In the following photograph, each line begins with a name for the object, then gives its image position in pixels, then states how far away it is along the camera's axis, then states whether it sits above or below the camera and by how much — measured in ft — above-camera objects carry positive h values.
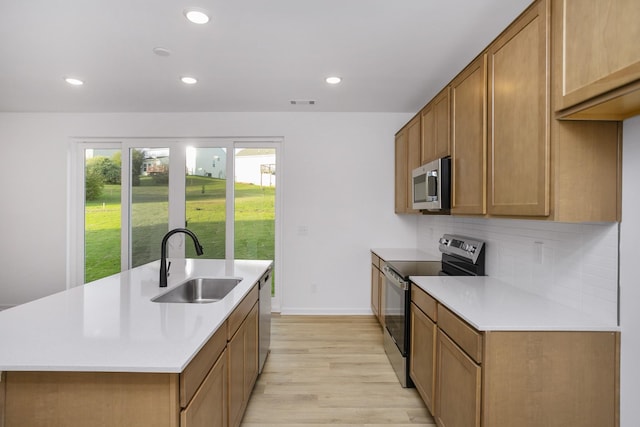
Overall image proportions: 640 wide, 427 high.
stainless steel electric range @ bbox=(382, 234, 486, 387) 8.05 -1.64
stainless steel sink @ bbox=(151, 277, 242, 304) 7.70 -1.79
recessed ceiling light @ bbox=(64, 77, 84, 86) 10.28 +4.16
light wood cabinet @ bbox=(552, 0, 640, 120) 3.39 +1.83
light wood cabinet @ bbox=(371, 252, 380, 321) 12.36 -2.75
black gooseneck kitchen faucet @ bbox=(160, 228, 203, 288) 6.77 -1.17
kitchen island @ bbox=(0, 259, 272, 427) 3.60 -1.64
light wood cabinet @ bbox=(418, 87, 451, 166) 8.15 +2.35
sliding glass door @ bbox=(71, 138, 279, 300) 14.01 +0.66
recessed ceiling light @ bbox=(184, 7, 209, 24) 6.59 +4.05
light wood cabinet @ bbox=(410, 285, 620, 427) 4.64 -2.31
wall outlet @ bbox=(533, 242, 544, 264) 6.43 -0.72
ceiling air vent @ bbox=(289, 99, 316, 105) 12.30 +4.24
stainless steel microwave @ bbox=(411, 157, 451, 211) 8.03 +0.76
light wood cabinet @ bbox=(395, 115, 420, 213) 10.76 +1.93
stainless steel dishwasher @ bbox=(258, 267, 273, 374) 8.37 -2.83
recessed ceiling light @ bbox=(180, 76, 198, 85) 10.21 +4.18
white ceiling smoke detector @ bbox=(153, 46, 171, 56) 8.22 +4.10
